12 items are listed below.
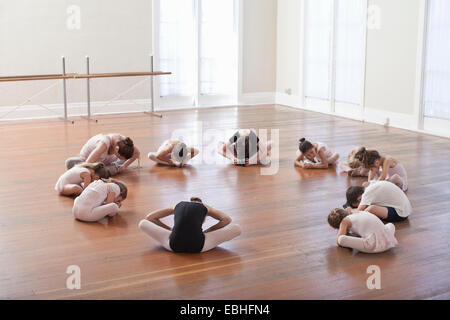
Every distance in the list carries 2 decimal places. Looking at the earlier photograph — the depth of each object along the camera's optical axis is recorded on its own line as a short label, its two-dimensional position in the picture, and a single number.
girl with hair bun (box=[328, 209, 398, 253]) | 3.55
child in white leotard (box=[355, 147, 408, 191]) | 4.70
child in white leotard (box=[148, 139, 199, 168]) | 5.80
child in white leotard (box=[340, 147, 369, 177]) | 5.25
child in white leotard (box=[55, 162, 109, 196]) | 4.62
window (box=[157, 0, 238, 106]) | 9.55
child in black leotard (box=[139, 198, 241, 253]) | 3.49
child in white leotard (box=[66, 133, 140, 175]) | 5.29
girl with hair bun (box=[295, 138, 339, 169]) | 5.62
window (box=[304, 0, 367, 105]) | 8.56
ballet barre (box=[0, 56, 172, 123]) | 7.81
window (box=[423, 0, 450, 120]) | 7.20
